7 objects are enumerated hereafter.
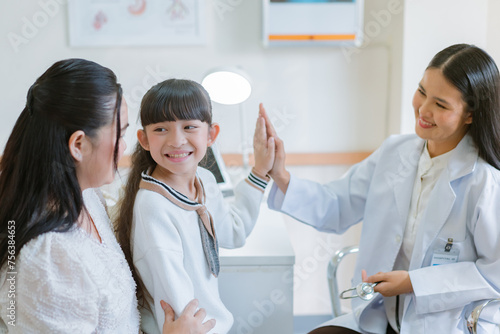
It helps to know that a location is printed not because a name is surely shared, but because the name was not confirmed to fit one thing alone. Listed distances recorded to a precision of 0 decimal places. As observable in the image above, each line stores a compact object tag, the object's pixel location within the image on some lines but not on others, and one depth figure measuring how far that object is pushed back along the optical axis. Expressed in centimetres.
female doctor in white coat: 128
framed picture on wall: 220
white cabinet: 148
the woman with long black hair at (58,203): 88
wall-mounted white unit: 217
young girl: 109
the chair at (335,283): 133
